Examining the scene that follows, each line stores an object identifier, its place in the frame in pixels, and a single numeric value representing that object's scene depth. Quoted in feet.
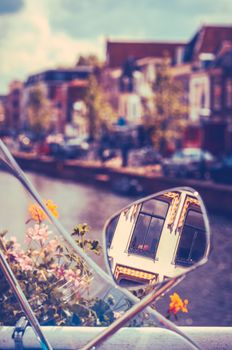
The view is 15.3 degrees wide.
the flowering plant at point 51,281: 5.40
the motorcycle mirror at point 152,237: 3.84
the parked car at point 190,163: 41.12
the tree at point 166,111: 52.33
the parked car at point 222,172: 43.54
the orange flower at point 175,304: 5.26
